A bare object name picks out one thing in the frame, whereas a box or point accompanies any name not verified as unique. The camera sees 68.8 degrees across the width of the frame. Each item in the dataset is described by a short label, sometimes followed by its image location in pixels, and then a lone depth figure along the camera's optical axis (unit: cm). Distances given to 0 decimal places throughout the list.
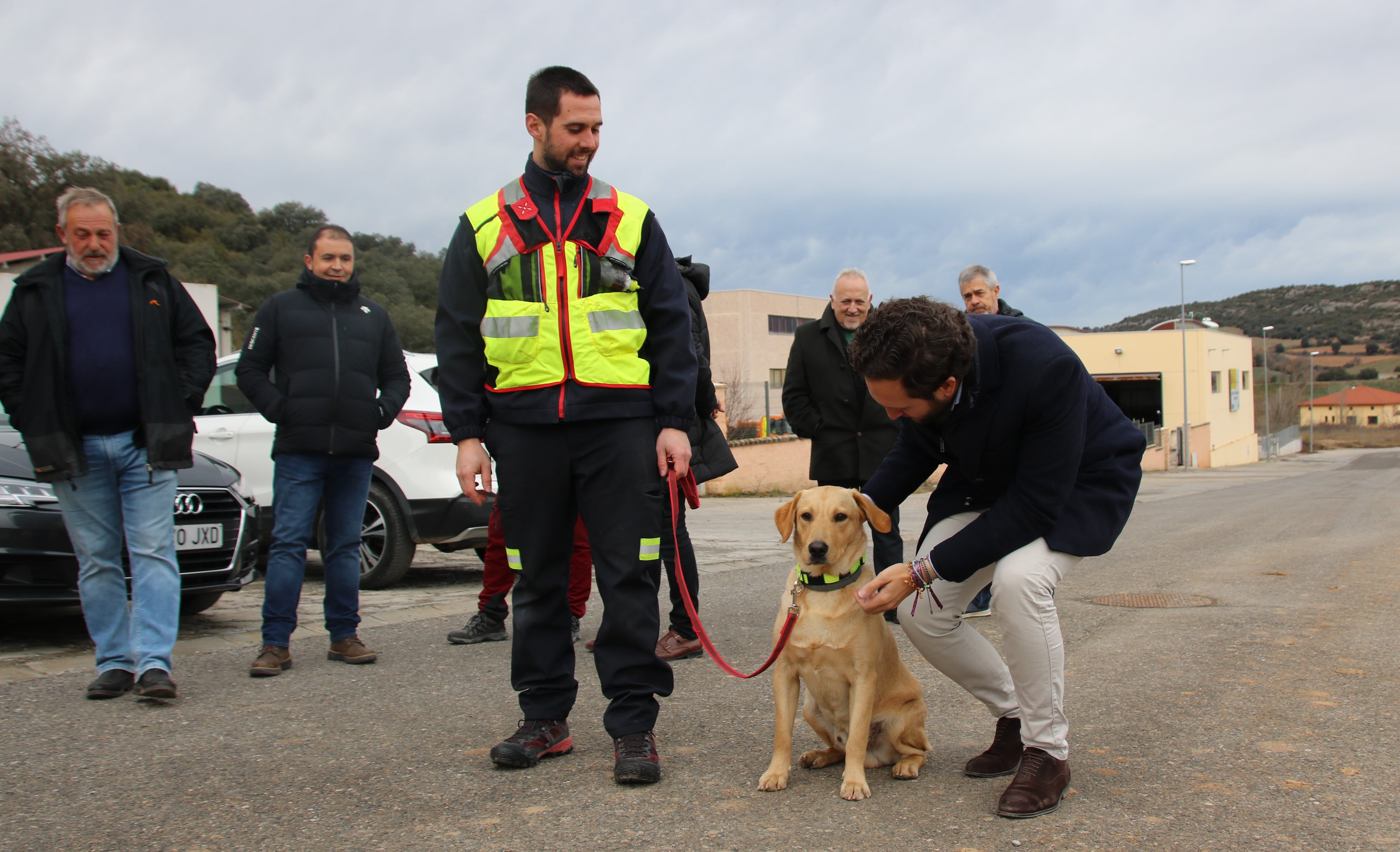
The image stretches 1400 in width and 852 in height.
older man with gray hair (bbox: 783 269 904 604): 577
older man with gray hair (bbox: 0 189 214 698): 423
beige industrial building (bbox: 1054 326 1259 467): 5038
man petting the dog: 283
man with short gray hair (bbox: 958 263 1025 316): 618
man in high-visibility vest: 330
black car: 485
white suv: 688
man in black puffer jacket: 482
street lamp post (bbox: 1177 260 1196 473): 4462
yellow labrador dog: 306
